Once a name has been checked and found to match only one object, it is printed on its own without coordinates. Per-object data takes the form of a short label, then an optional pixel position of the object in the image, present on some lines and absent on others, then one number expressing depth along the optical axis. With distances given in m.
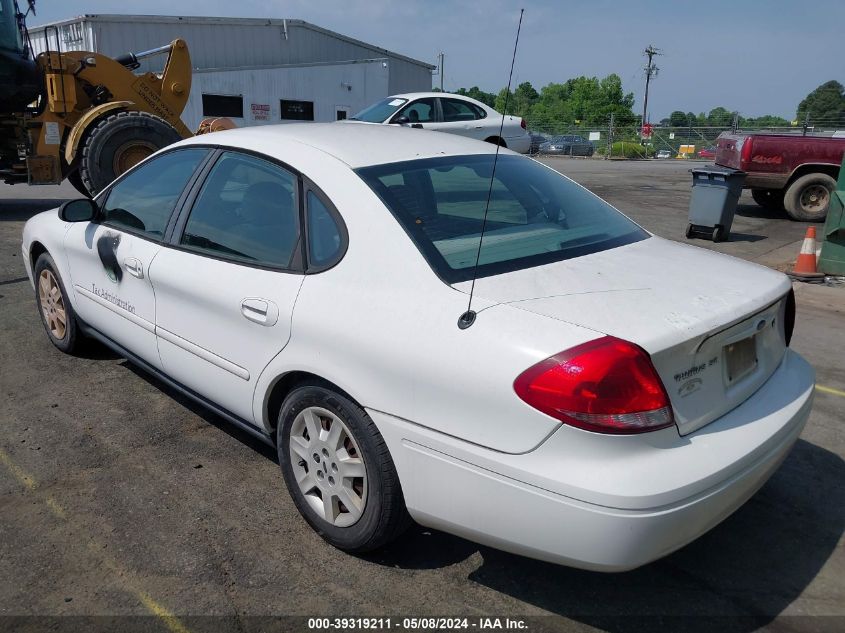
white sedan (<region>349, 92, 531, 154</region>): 13.04
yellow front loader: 10.49
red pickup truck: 11.80
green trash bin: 7.78
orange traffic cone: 7.88
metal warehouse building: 23.89
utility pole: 64.25
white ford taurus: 2.17
